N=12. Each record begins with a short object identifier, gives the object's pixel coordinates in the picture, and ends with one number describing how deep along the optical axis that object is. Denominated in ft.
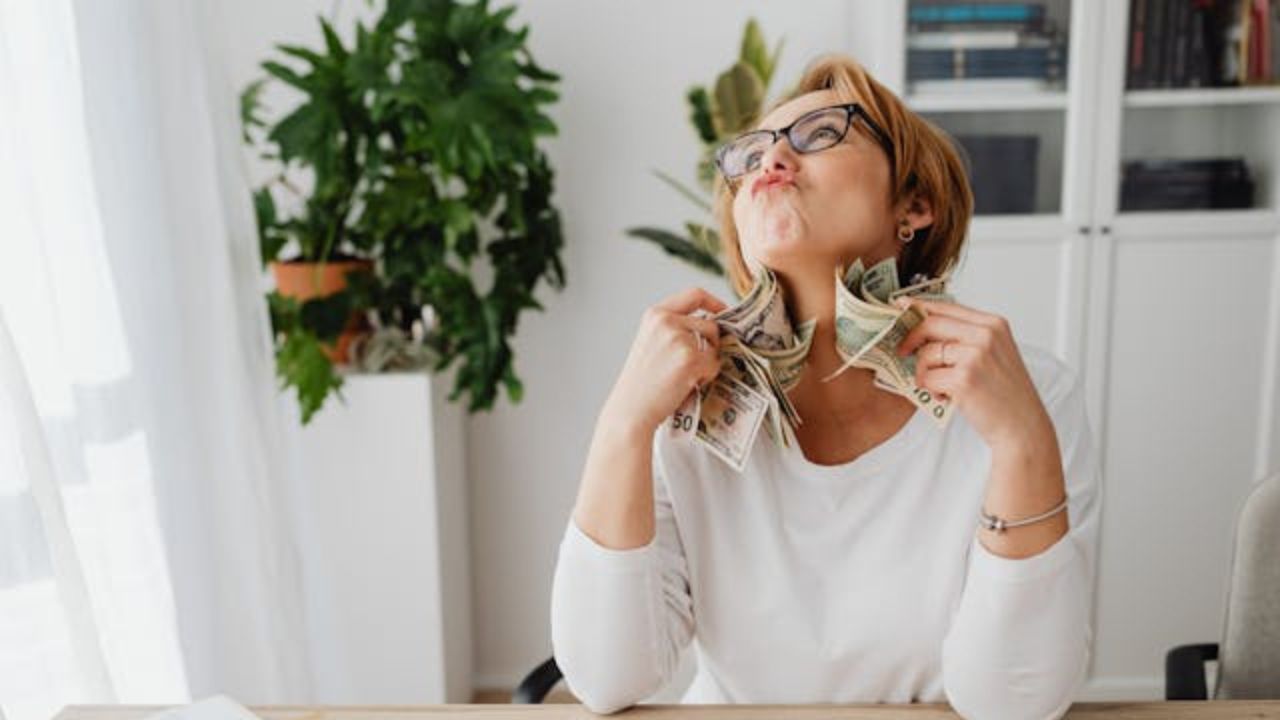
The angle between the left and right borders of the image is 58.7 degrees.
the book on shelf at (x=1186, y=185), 9.04
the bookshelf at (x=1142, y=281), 8.86
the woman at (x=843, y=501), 3.99
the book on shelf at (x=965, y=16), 8.86
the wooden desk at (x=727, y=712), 4.10
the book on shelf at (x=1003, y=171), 9.07
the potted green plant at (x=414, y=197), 8.27
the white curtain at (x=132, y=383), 4.84
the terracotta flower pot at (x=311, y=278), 8.62
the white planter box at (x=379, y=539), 9.00
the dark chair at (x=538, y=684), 5.13
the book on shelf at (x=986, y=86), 8.91
